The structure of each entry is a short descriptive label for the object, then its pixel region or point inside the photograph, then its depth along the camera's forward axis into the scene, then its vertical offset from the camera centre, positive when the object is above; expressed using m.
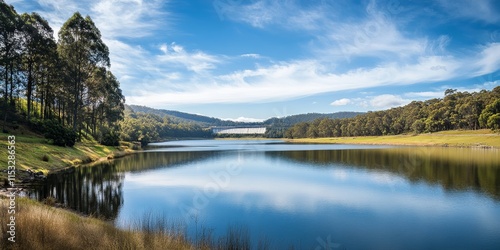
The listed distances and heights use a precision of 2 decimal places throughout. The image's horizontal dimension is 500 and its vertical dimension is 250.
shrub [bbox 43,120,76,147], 42.94 +0.00
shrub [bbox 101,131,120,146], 68.75 -1.48
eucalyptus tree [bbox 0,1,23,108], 39.12 +12.38
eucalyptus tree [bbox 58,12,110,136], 50.31 +14.29
